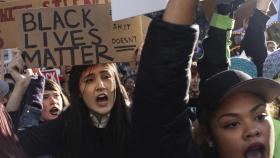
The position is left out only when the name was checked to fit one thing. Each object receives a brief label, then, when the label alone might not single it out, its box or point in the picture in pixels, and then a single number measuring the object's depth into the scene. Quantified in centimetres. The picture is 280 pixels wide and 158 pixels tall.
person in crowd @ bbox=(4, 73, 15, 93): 389
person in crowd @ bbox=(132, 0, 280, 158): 141
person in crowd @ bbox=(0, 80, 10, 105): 293
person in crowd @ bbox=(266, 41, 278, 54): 568
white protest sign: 164
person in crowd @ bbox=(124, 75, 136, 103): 474
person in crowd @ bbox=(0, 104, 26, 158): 154
